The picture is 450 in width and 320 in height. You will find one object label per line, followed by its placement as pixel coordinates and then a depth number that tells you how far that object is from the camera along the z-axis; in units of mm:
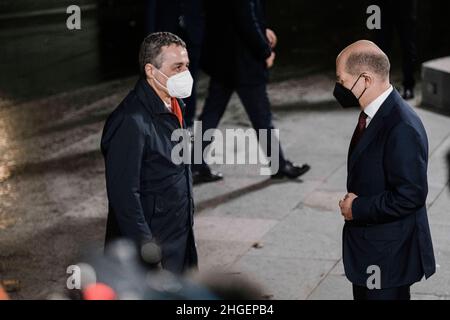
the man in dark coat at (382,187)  3914
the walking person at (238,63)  7934
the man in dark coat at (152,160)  4332
